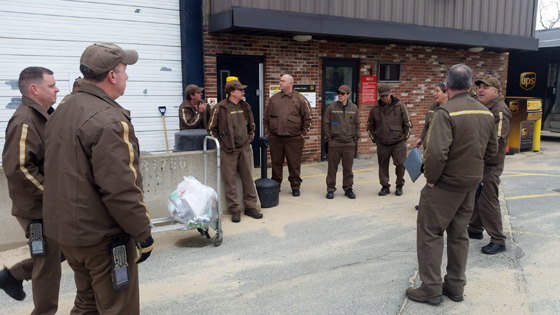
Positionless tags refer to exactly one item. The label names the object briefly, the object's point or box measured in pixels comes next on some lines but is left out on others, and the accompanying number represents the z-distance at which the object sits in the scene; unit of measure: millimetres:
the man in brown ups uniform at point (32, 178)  3100
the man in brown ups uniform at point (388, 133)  7301
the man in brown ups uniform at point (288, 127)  7316
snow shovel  8219
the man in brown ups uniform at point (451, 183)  3592
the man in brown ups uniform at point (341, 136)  7305
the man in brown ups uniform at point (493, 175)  4859
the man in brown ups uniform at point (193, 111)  7172
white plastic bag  4586
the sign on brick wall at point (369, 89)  10531
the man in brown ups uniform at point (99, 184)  2318
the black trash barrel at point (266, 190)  6629
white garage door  6945
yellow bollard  12269
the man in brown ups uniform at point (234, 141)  5914
